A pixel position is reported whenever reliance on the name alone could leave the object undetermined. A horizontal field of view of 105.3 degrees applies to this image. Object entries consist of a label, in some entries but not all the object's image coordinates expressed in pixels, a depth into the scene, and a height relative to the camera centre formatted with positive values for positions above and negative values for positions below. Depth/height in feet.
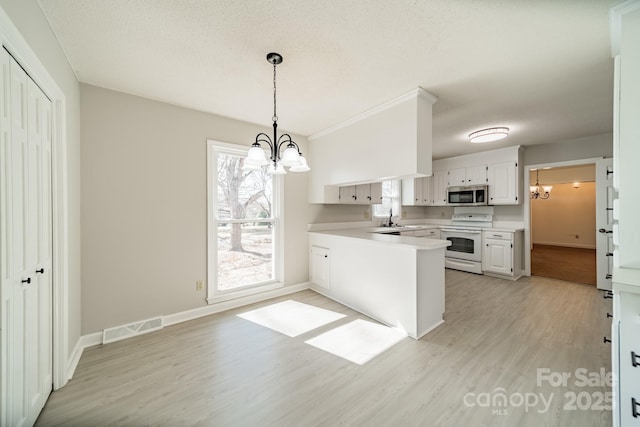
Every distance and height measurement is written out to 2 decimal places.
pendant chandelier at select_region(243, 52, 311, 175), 6.26 +1.43
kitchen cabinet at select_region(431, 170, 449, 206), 18.34 +1.84
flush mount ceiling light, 11.66 +3.74
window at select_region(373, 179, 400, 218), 17.17 +0.78
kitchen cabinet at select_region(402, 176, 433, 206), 18.99 +1.53
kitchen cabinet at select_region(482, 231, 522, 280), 14.48 -2.56
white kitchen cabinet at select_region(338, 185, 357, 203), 13.09 +0.99
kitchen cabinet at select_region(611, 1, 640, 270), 4.17 +1.22
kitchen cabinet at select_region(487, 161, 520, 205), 14.94 +1.81
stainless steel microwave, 16.05 +1.09
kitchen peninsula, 8.25 -2.54
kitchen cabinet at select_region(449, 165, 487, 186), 16.40 +2.51
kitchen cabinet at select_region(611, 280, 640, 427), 3.47 -2.17
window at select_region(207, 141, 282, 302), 10.25 -0.65
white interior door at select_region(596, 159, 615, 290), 12.22 -0.51
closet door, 3.90 -0.67
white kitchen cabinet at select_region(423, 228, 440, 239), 16.71 -1.51
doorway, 16.26 -1.44
